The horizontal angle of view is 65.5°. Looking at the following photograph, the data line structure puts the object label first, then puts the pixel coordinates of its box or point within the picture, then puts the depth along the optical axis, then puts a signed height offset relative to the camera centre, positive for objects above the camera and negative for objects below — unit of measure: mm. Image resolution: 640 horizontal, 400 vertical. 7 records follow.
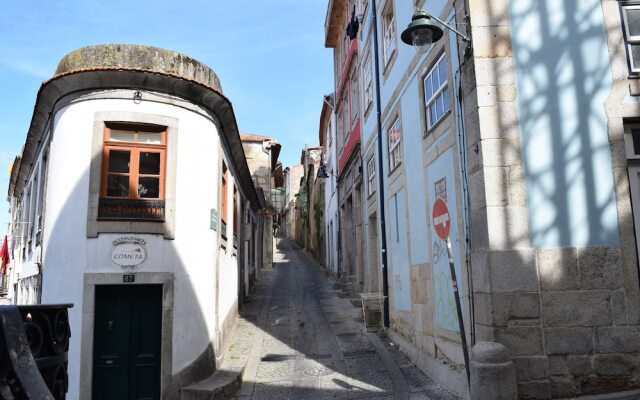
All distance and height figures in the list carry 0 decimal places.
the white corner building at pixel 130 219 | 7707 +1016
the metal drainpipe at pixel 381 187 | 11452 +2146
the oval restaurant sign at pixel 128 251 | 7789 +491
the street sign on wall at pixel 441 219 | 5305 +601
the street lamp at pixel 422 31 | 5891 +2902
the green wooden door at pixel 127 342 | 7672 -921
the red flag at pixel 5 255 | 17859 +1087
